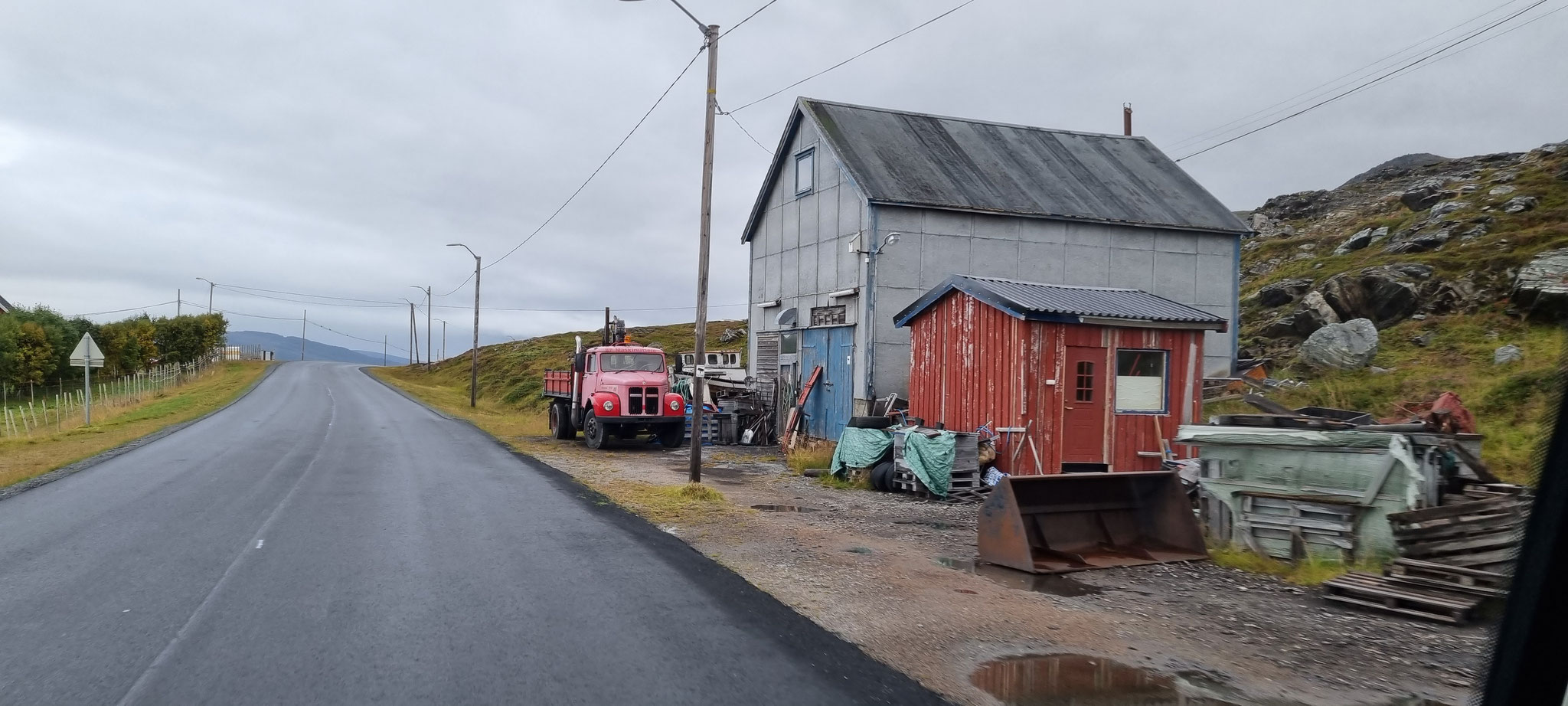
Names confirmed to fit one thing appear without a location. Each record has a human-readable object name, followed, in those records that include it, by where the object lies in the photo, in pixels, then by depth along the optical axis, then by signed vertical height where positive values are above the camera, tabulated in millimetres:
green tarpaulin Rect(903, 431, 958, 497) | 14562 -1237
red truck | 23266 -663
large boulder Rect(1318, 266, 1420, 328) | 30875 +3243
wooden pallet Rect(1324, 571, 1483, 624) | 6938 -1552
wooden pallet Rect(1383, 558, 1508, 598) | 7289 -1462
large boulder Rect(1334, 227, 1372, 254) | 47406 +7527
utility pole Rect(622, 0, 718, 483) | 15258 +2372
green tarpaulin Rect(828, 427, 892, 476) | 15914 -1210
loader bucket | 9195 -1403
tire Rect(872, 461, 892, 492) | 15289 -1604
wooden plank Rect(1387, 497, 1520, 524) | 8188 -1026
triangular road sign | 29078 +3
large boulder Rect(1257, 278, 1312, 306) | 40000 +4135
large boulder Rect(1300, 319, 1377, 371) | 25391 +1199
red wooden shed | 15633 +180
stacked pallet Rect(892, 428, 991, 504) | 14758 -1542
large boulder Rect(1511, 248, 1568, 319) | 24484 +2970
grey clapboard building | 21062 +3585
